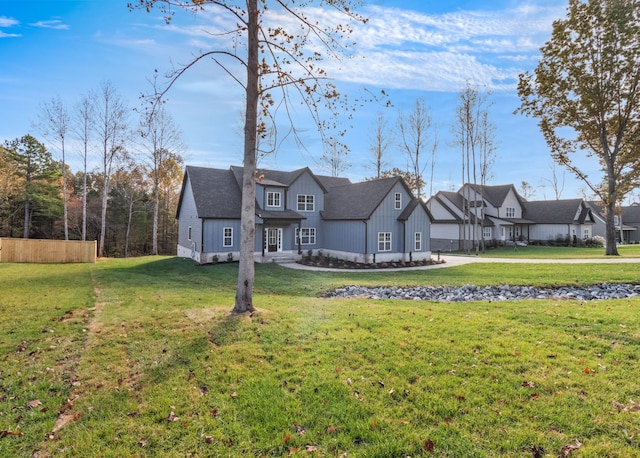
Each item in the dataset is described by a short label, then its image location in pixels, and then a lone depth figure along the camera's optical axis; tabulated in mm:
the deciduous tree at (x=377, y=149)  36938
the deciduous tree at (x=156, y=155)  27603
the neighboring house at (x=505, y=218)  37250
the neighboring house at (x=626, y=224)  49000
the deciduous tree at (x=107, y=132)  25281
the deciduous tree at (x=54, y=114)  25109
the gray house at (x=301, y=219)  22000
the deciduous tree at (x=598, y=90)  21953
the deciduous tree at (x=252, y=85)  7324
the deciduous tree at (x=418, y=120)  32438
